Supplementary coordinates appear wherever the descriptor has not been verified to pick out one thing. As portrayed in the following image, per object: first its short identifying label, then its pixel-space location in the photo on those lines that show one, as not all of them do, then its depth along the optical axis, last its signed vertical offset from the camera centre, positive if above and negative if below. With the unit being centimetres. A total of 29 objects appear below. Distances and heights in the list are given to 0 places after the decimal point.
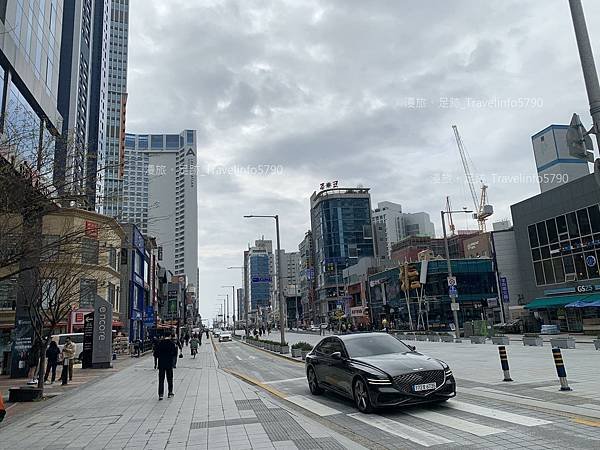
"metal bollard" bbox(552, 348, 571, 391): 1148 -137
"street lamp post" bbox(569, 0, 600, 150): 764 +379
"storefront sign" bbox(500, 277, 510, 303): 6225 +294
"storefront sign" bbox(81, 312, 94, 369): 2847 -14
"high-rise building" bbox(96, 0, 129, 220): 10661 +6818
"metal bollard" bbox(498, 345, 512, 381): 1366 -137
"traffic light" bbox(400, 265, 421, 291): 4181 +368
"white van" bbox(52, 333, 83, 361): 3283 -4
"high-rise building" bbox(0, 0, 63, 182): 2325 +1483
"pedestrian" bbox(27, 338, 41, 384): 2149 -73
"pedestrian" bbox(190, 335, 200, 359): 3600 -92
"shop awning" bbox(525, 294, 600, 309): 4119 +77
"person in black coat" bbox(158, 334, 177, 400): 1329 -68
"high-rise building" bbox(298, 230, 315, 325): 16450 +1366
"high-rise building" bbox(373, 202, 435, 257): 17350 +3358
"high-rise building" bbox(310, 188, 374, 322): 14700 +2670
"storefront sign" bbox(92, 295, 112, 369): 2812 +15
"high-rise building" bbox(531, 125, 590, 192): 7294 +2188
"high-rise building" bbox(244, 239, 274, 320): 13944 +1633
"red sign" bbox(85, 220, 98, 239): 1172 +270
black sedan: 950 -104
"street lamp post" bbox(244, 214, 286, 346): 3512 +494
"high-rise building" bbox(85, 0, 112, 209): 9594 +5156
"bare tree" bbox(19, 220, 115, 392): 1575 +179
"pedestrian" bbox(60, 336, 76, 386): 1986 -68
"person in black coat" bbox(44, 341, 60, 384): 1928 -57
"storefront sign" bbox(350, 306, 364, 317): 10320 +220
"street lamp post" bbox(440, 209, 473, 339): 3488 +103
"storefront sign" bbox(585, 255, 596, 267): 4259 +395
